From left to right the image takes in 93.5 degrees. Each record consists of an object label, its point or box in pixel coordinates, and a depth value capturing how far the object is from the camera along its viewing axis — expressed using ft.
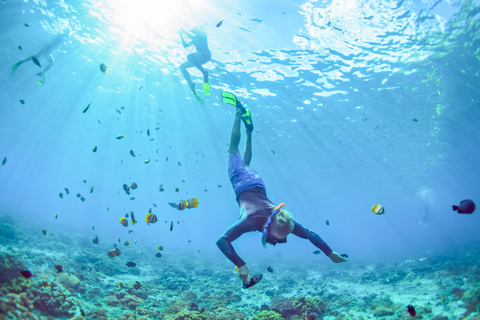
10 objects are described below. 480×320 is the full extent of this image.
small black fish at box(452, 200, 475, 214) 12.44
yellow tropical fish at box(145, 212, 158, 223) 23.01
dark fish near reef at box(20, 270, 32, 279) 15.92
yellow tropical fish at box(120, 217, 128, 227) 26.35
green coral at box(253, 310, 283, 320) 23.66
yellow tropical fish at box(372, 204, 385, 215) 20.88
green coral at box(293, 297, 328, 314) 26.96
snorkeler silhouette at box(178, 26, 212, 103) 36.96
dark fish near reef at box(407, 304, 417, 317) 14.89
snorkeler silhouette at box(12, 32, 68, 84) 54.24
